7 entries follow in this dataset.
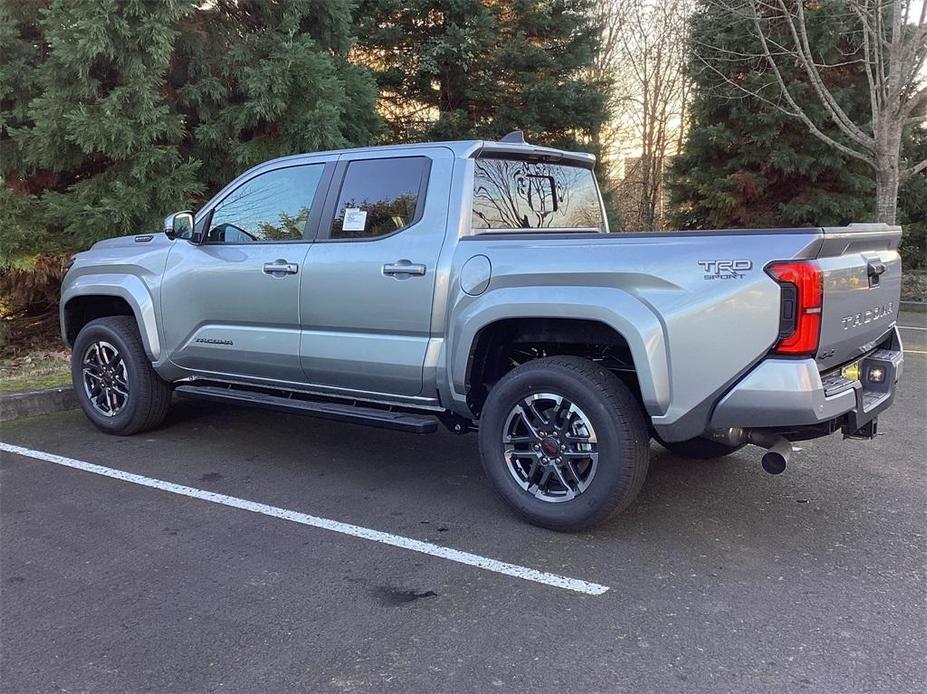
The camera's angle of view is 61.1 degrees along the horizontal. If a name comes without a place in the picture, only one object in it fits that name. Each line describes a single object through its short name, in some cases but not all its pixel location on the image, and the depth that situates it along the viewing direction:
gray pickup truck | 3.42
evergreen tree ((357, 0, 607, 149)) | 12.43
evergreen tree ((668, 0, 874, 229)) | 14.79
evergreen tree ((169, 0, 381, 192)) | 8.47
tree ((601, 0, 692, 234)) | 21.64
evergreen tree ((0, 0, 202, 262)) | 7.51
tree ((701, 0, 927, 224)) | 12.05
